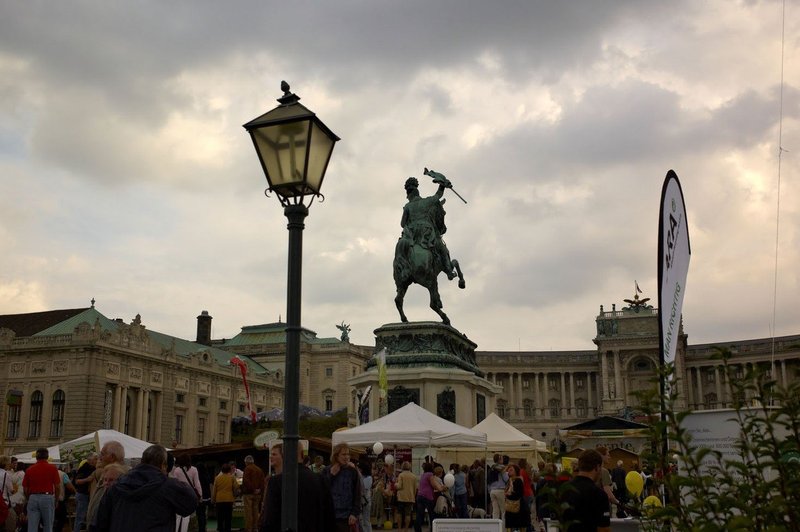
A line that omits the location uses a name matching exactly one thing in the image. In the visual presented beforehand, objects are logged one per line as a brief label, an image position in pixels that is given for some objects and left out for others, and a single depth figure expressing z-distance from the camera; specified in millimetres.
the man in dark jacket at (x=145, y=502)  6552
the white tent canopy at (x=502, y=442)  23328
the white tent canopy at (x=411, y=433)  18719
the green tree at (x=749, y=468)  4273
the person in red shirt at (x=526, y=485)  16734
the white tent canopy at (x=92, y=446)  21594
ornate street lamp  6574
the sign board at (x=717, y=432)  6965
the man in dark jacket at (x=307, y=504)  7770
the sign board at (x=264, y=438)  21141
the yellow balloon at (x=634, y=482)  12591
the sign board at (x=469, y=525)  10461
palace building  68188
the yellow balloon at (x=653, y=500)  9498
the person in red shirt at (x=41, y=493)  14000
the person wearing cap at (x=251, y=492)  17750
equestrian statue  25562
